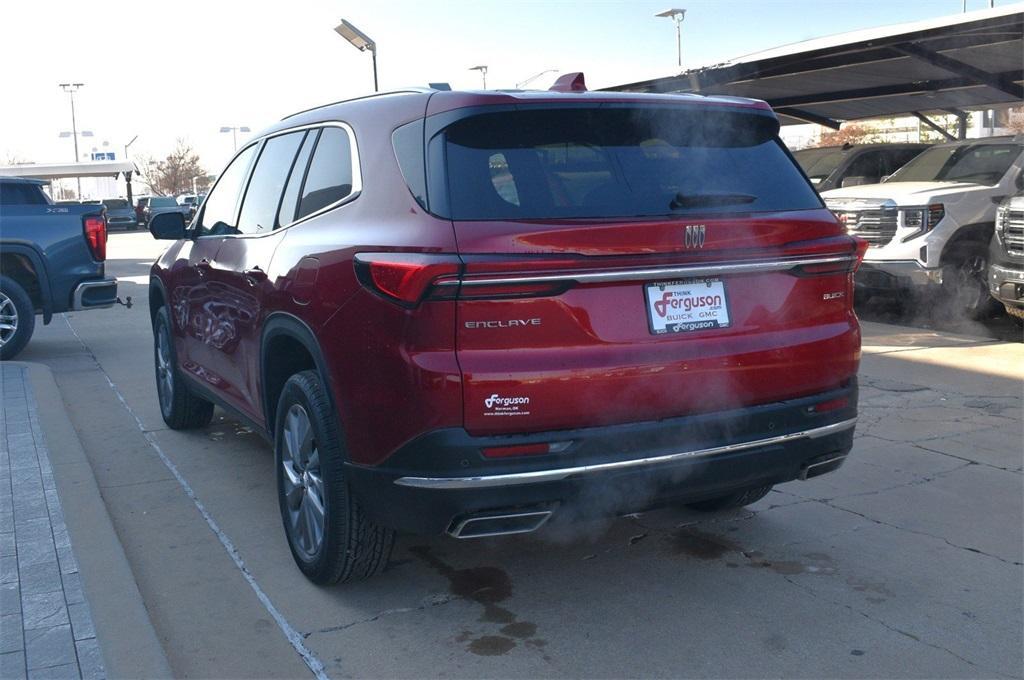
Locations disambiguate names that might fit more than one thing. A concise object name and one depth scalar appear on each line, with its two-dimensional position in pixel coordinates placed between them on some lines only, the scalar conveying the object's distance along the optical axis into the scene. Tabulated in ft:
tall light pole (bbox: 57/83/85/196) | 305.94
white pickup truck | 34.14
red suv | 10.85
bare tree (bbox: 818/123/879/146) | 134.31
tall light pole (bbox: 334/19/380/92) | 60.34
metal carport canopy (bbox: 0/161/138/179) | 111.44
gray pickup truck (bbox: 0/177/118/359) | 32.91
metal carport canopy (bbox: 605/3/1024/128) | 36.32
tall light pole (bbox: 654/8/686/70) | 88.17
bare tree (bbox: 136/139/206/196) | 271.90
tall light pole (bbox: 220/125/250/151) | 231.63
